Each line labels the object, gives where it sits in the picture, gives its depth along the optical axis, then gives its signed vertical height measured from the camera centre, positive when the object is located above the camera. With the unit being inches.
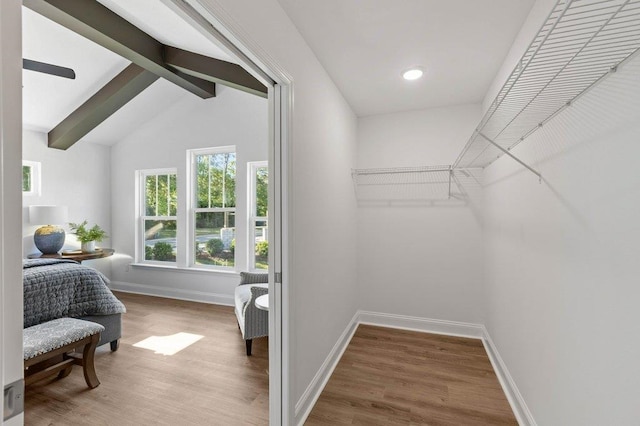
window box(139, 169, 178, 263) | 182.2 -2.7
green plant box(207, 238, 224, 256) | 170.1 -21.0
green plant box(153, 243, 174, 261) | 182.4 -26.1
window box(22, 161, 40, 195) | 154.8 +18.1
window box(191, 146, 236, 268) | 167.5 +2.9
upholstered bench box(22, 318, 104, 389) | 73.4 -36.4
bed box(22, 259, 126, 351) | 88.5 -28.4
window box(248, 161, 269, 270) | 158.6 -2.9
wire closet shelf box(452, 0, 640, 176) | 35.4 +19.7
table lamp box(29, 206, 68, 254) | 146.3 -9.4
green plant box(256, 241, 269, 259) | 158.6 -21.2
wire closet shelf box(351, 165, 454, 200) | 121.8 +12.5
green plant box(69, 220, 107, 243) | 162.1 -12.5
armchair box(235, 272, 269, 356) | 102.0 -38.9
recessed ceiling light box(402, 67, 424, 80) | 90.0 +44.1
